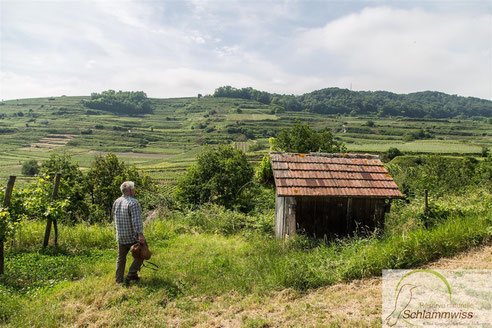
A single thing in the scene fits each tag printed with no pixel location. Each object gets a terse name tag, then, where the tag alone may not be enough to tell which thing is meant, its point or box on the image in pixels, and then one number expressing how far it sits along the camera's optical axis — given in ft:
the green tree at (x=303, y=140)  80.96
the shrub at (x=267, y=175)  33.36
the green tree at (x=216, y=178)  68.23
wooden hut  25.86
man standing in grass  17.24
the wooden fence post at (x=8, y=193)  19.15
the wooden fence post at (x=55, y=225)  23.12
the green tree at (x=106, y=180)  58.75
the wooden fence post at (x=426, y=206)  27.58
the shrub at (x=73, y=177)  49.29
